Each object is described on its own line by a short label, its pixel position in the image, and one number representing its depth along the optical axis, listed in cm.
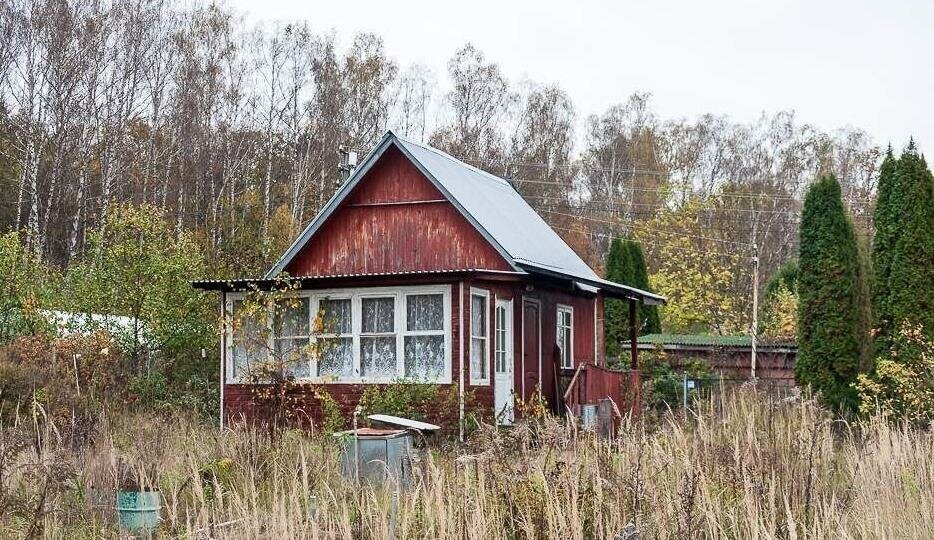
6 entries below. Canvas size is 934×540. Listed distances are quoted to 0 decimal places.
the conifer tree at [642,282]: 2877
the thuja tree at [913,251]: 1533
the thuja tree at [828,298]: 1691
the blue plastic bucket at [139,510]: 706
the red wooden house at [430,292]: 1538
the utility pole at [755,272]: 2309
